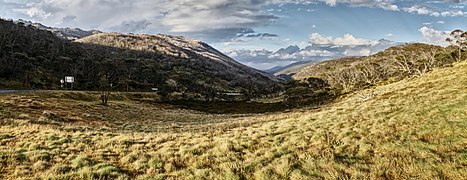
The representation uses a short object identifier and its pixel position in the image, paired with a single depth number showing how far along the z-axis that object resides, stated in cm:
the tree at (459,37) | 8895
